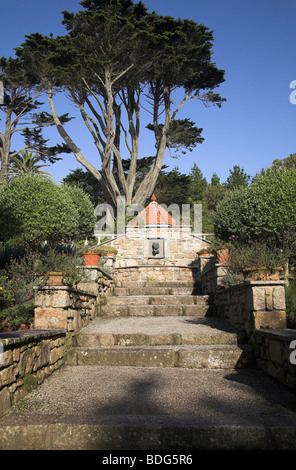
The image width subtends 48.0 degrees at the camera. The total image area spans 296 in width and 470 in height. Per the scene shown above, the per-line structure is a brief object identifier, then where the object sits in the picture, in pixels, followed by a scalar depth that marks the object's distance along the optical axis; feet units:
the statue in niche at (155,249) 42.29
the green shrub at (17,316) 15.39
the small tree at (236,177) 120.47
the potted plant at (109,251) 33.45
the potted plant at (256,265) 15.64
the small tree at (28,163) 71.89
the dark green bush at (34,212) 30.68
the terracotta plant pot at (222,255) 23.95
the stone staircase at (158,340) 13.89
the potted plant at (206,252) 31.72
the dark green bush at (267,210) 30.01
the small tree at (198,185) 130.91
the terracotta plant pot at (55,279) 15.49
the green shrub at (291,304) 16.32
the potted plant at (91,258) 24.86
